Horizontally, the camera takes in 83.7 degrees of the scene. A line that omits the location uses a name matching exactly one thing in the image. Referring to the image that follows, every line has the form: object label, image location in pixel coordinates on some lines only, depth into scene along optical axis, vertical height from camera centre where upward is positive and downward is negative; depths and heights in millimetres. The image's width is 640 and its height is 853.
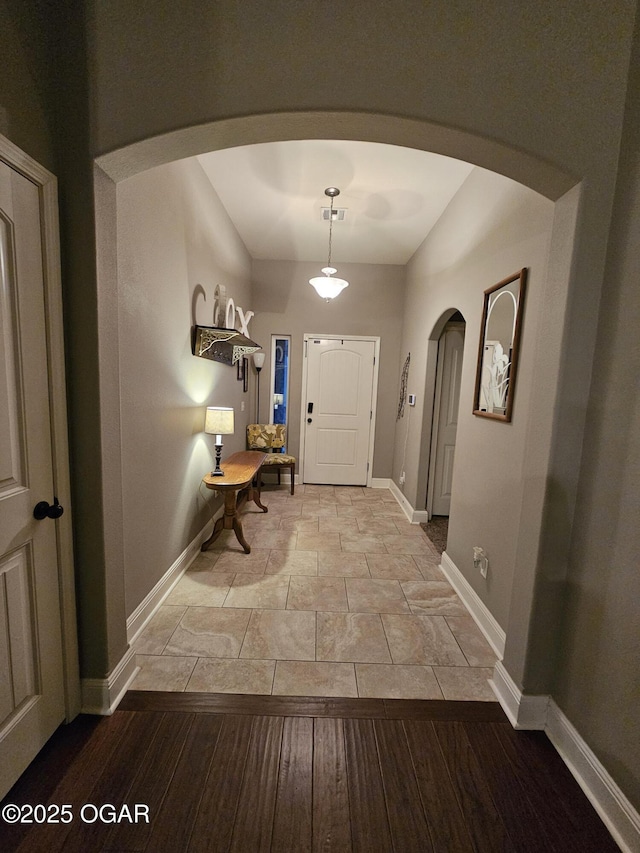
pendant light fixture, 3387 +976
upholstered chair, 4770 -705
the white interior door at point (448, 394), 3820 -31
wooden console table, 2732 -784
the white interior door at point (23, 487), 1132 -380
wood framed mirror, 1949 +271
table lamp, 2836 -301
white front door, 4902 -315
